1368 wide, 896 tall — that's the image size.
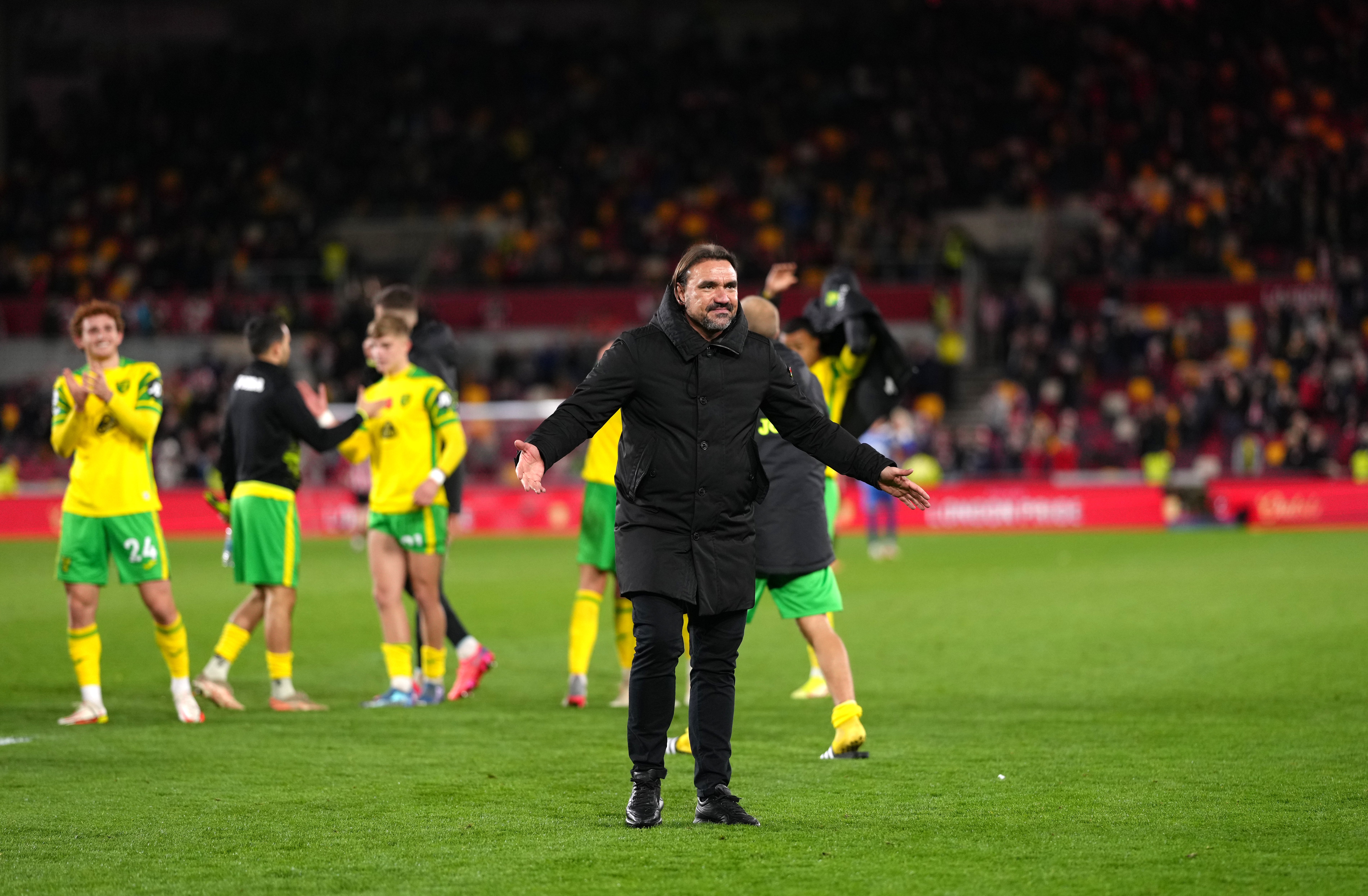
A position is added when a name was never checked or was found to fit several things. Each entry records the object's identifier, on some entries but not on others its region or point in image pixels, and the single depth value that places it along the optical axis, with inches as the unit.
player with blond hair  730.2
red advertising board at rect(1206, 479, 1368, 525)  1936.5
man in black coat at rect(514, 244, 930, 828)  460.1
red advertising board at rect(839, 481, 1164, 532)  1982.0
